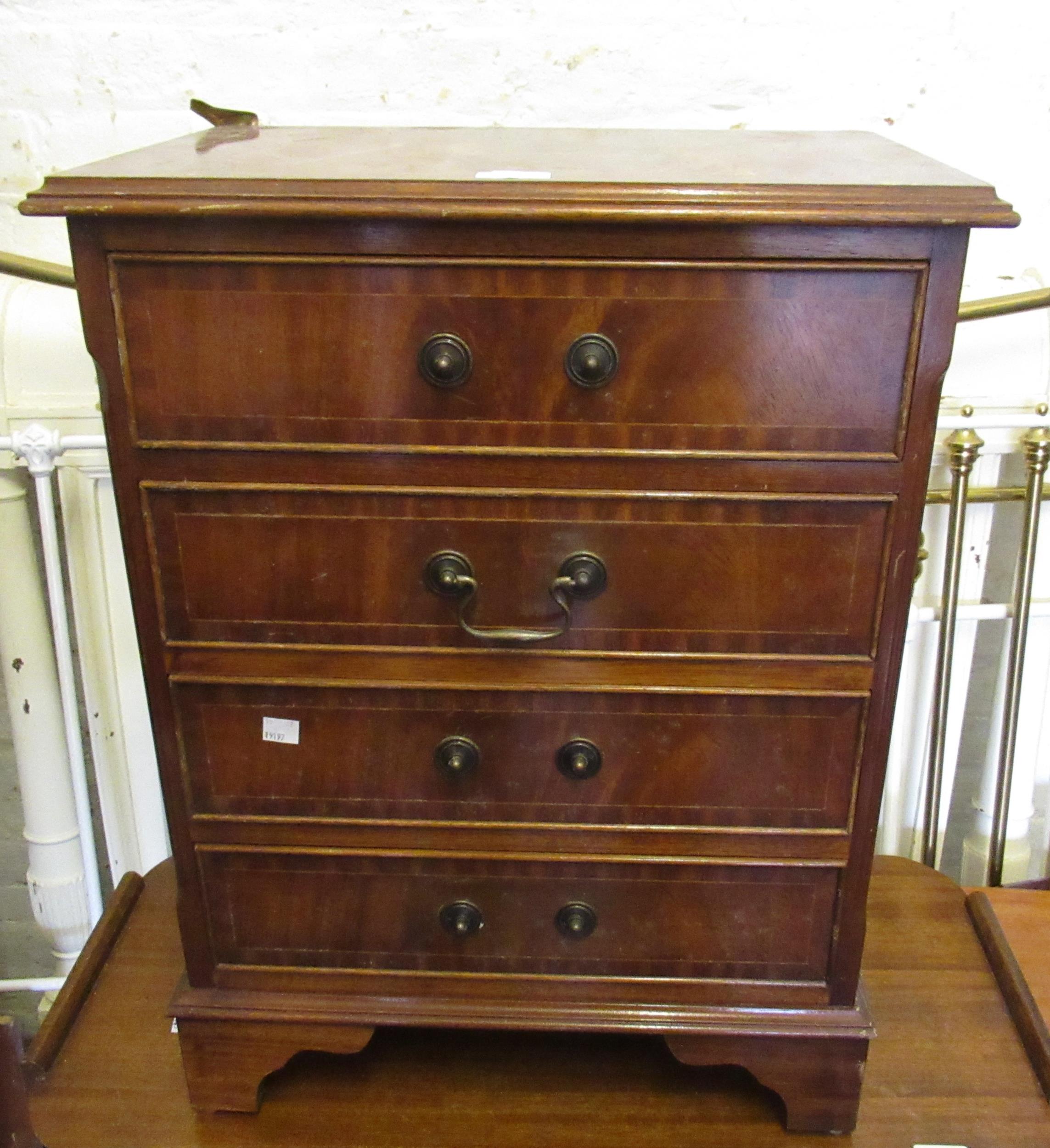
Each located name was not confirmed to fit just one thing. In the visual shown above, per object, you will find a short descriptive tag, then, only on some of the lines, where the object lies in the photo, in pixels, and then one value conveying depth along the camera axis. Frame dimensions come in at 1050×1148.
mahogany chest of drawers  0.84
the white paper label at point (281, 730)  1.00
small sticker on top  0.85
